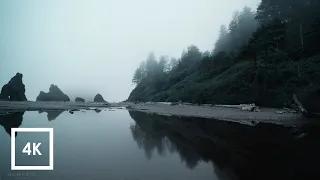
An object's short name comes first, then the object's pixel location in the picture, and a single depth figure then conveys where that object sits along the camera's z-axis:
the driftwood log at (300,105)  23.03
